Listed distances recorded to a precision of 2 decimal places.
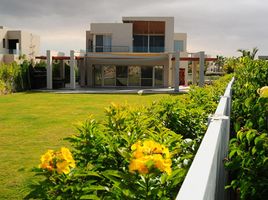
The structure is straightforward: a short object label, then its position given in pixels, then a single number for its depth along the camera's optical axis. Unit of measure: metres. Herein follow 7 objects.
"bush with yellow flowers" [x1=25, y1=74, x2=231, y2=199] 2.00
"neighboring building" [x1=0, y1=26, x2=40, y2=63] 44.17
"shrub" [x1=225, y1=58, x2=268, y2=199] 2.95
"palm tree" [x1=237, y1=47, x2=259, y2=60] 35.97
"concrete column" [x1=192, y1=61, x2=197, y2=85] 36.22
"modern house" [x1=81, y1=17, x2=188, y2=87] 35.25
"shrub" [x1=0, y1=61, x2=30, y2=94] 29.14
